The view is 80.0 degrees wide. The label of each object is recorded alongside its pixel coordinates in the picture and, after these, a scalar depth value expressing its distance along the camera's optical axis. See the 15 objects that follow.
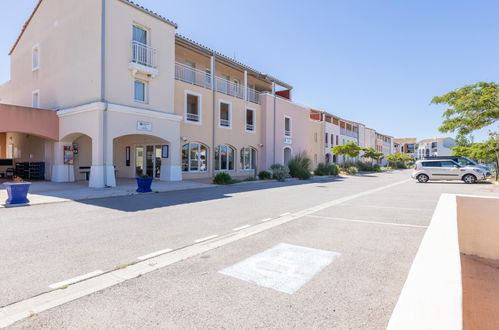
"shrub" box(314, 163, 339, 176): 28.23
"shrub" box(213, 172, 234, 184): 17.44
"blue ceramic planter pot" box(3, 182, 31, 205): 9.12
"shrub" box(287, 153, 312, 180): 23.55
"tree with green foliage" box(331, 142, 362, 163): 31.64
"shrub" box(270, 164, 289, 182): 21.55
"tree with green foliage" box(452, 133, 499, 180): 21.67
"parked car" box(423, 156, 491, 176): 21.95
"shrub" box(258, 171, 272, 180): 22.12
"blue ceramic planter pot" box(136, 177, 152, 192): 12.64
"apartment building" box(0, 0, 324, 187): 14.65
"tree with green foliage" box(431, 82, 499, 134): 15.37
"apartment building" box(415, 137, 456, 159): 96.64
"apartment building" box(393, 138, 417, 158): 110.99
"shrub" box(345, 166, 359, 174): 32.78
